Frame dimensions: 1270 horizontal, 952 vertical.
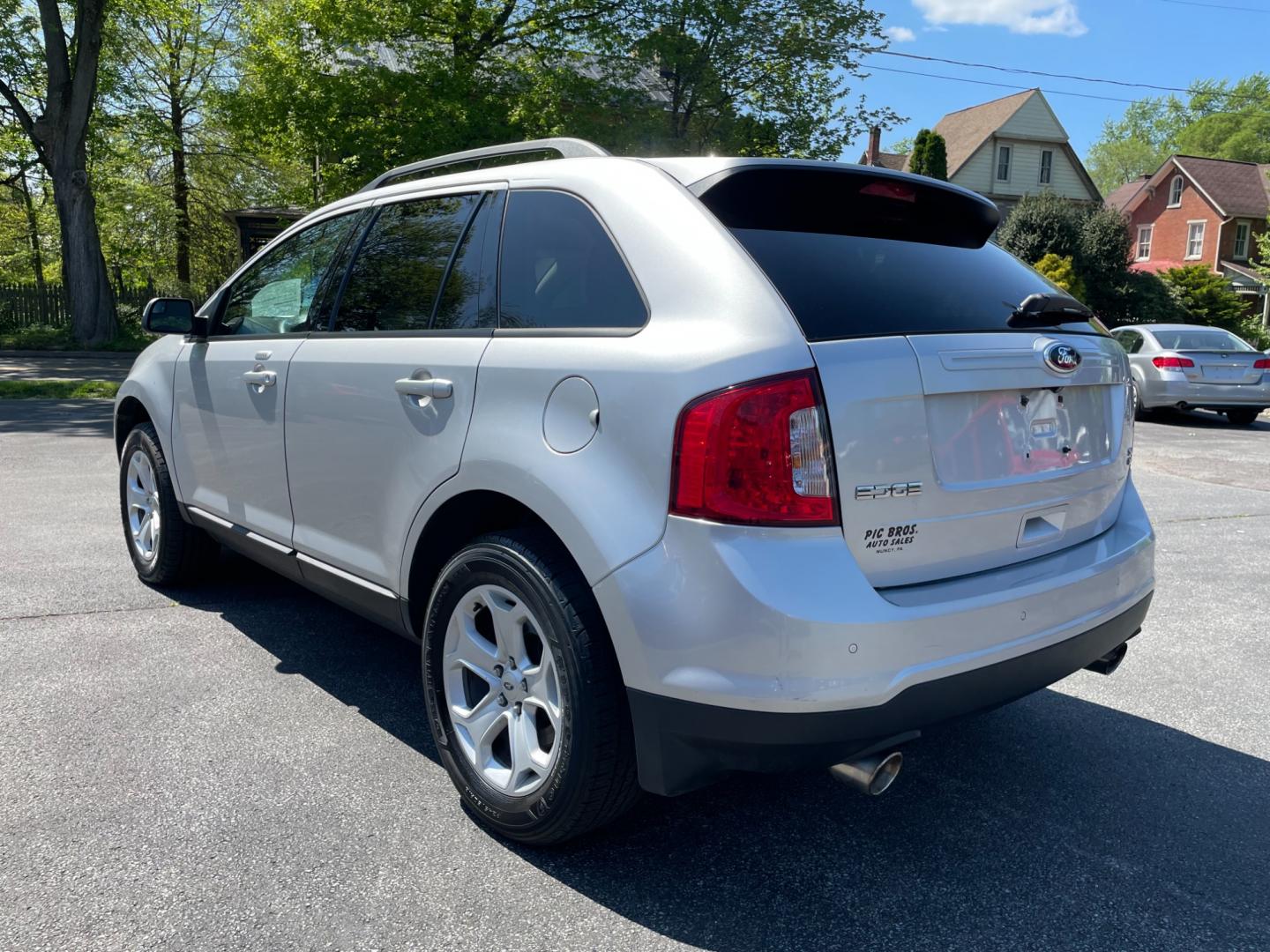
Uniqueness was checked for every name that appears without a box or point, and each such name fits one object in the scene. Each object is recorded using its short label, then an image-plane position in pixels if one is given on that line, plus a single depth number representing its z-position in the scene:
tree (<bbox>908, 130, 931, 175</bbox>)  32.81
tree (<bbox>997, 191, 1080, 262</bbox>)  29.08
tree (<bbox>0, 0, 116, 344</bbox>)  19.66
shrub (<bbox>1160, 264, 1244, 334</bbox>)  30.48
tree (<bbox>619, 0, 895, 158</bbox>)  20.59
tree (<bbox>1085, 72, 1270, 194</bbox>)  77.88
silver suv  2.19
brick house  45.75
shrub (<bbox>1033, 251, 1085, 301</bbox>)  26.64
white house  44.09
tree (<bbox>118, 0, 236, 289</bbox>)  26.91
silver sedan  13.97
